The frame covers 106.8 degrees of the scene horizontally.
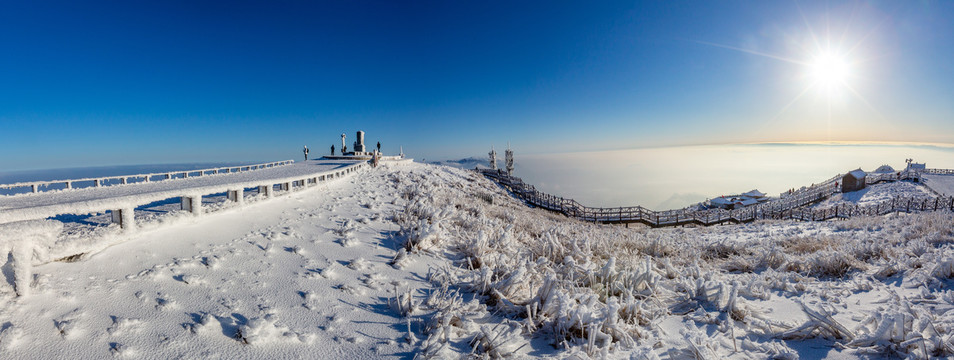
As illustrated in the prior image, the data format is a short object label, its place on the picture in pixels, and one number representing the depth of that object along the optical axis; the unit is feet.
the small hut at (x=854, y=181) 127.13
